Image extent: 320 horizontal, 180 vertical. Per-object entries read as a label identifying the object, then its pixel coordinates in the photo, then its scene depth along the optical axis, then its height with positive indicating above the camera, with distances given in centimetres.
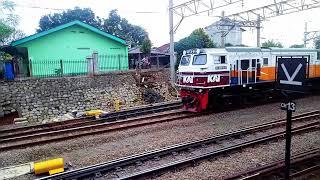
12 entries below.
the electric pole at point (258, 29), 2426 +310
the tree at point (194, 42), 3294 +253
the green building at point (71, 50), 2155 +139
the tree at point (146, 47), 2875 +180
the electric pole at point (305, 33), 4244 +415
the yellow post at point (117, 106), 1691 -237
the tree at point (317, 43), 5366 +338
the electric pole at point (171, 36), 2069 +207
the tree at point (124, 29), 4772 +629
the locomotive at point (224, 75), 1372 -59
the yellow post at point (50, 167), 744 -257
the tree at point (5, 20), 2218 +444
